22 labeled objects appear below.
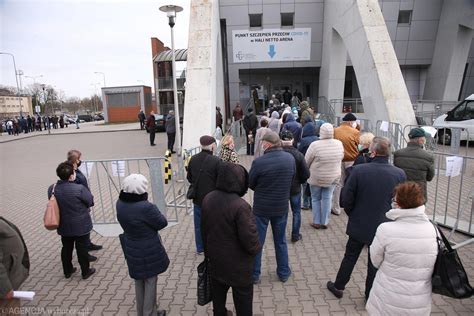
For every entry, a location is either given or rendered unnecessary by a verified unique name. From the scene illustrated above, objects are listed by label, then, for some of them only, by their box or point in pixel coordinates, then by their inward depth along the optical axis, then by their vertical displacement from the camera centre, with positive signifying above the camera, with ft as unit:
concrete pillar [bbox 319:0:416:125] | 36.29 +3.99
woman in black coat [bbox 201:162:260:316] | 8.91 -3.77
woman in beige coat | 17.22 -3.44
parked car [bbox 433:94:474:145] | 42.39 -3.32
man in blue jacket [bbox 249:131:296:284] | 12.67 -3.40
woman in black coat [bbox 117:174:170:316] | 10.34 -4.57
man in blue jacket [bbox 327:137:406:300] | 11.05 -3.46
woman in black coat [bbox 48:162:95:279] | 13.74 -4.69
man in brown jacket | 19.69 -2.65
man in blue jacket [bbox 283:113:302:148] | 25.27 -2.52
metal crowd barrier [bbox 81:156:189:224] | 18.79 -7.46
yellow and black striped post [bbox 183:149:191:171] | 22.90 -4.14
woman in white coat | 7.96 -3.86
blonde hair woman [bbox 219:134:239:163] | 14.73 -2.44
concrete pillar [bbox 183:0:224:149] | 33.19 +2.27
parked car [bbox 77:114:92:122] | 198.70 -11.99
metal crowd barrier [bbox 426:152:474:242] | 17.15 -7.37
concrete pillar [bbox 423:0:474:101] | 63.60 +9.52
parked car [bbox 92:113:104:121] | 206.77 -12.32
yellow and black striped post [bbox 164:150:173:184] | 22.45 -4.79
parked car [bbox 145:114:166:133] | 84.33 -7.00
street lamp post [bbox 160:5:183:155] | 32.27 +7.78
